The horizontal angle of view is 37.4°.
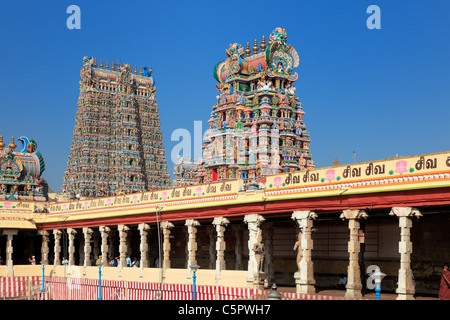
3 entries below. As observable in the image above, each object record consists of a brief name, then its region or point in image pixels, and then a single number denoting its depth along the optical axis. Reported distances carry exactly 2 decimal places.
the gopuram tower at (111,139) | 92.56
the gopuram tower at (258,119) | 61.47
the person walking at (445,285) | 24.36
